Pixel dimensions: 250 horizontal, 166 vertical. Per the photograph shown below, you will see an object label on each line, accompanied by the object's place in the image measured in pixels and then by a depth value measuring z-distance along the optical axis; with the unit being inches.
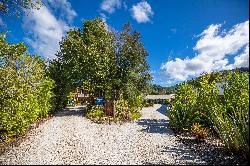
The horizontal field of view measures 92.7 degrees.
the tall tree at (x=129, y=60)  601.5
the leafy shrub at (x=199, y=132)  280.4
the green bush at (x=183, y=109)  355.0
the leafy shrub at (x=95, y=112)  493.1
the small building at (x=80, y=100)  1147.2
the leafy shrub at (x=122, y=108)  494.4
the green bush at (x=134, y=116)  516.8
